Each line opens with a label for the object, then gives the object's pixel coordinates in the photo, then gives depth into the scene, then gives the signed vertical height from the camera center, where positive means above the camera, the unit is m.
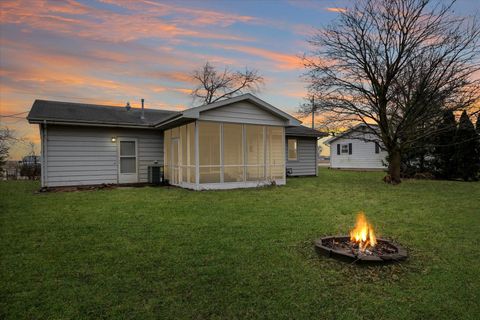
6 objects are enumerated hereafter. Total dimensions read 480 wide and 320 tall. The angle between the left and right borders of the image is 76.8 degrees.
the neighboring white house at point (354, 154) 26.12 +0.49
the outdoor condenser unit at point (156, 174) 13.15 -0.54
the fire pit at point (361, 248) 3.80 -1.21
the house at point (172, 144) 11.43 +0.71
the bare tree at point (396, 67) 12.69 +4.16
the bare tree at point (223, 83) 30.36 +7.90
